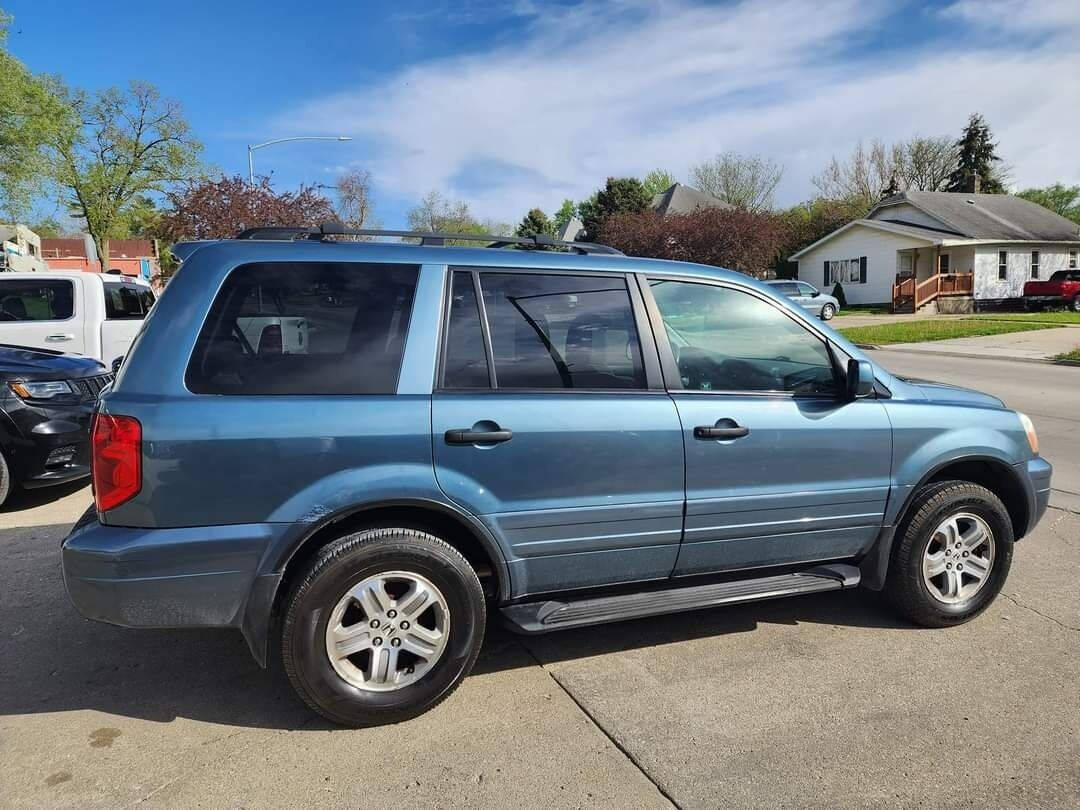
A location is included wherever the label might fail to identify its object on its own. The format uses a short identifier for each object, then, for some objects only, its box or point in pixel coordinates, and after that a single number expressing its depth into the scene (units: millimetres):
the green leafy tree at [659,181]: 74625
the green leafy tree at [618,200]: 53750
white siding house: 35406
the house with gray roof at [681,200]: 53250
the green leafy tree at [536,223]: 71125
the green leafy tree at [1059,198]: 69750
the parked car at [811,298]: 29753
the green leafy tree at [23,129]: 26922
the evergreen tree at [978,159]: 57812
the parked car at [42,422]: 5773
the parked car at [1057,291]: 31672
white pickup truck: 8289
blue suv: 2719
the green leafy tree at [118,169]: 39438
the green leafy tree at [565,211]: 98250
